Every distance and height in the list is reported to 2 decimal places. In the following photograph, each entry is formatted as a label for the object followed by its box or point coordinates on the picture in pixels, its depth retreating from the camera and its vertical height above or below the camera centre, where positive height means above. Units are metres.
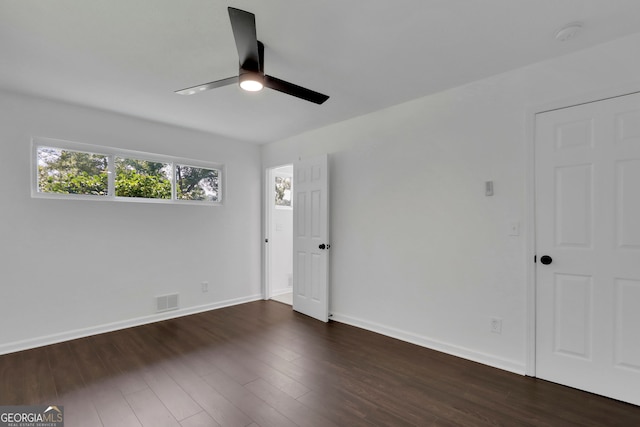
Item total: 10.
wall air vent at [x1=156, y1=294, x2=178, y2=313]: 3.84 -1.21
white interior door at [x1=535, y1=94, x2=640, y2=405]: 2.06 -0.26
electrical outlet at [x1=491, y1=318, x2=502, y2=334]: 2.56 -1.00
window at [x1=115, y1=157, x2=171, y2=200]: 3.65 +0.43
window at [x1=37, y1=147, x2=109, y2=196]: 3.16 +0.46
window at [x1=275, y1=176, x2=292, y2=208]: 5.44 +0.39
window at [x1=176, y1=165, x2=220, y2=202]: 4.18 +0.43
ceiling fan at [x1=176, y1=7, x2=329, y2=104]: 1.61 +0.93
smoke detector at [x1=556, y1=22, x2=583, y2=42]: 1.92 +1.21
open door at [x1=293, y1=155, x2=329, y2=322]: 3.85 -0.35
